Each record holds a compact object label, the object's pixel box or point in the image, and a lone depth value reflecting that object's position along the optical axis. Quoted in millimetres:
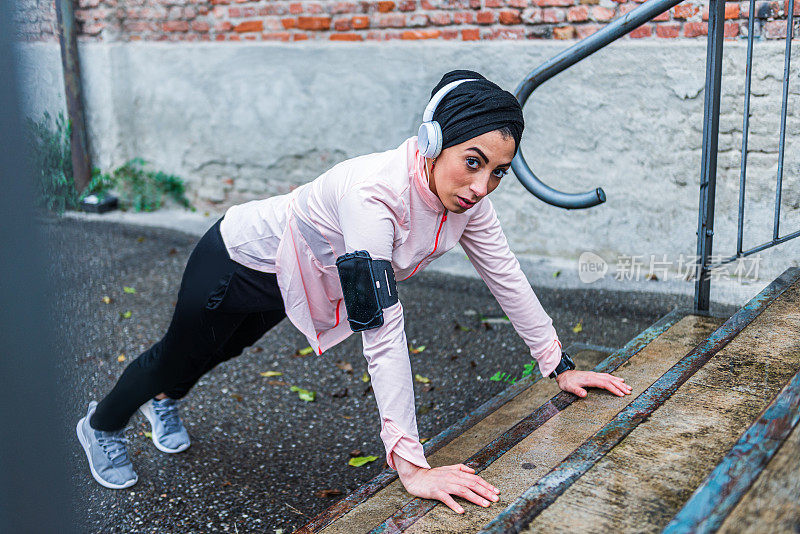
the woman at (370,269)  1846
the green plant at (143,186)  6645
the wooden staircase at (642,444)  1518
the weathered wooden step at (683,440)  1572
